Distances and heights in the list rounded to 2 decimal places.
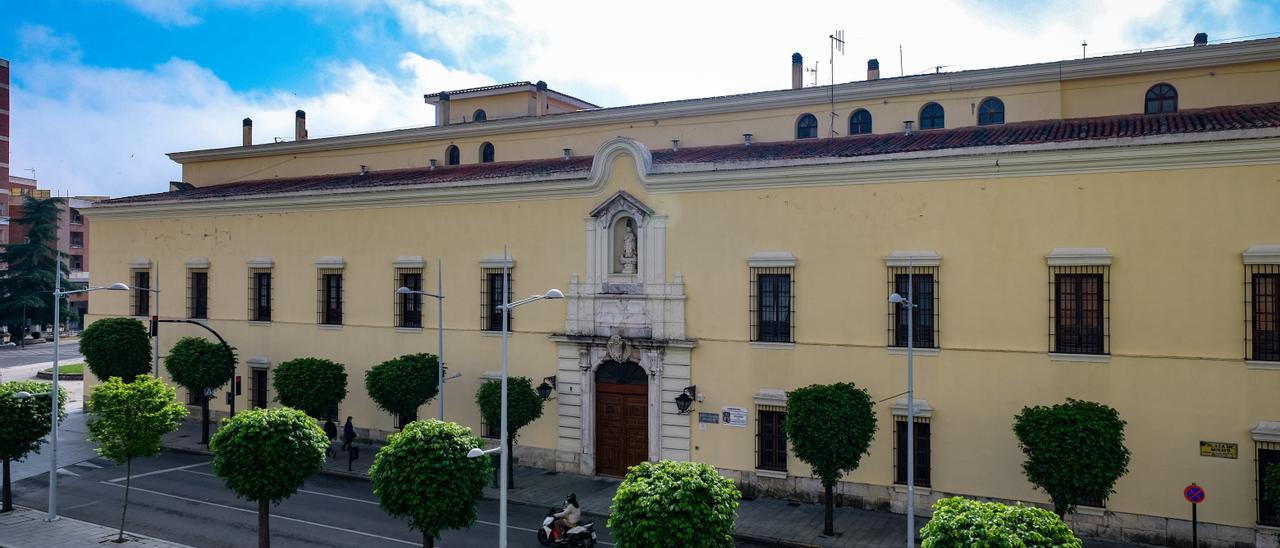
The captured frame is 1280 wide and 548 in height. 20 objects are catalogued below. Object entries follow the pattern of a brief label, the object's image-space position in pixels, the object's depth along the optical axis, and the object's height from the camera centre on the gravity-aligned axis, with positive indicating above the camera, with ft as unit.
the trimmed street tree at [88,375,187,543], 72.38 -10.07
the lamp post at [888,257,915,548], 60.23 -9.09
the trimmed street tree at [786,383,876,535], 69.31 -10.18
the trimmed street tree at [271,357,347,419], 97.76 -9.85
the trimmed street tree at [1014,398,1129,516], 60.80 -10.34
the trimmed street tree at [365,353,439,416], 92.07 -9.09
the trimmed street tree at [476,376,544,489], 86.02 -10.38
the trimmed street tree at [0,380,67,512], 78.02 -11.29
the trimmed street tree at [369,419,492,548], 58.29 -11.83
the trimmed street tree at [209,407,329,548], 62.85 -11.19
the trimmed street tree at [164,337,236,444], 106.01 -8.54
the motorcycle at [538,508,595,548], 68.23 -17.94
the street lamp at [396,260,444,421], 83.98 -3.18
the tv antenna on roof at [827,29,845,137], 105.60 +28.83
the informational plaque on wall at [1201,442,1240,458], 64.59 -10.72
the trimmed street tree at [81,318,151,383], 111.45 -7.08
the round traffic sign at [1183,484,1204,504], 61.46 -13.10
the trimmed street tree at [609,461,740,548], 51.39 -12.03
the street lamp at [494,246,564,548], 57.36 -10.72
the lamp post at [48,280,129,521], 77.77 -14.09
